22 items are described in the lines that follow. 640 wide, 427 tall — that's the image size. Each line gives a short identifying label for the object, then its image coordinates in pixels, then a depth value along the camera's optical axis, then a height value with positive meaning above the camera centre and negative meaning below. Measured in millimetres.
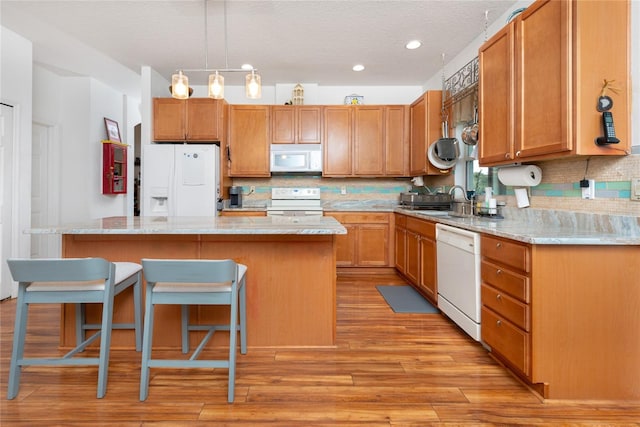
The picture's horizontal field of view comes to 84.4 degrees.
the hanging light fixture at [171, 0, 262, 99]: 2572 +936
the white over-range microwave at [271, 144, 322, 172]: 4793 +777
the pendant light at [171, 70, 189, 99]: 2582 +936
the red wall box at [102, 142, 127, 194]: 5109 +689
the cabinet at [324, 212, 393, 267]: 4598 -348
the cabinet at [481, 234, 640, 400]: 1763 -531
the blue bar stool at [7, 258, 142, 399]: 1734 -390
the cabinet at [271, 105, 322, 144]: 4797 +1224
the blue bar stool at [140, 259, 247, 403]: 1701 -385
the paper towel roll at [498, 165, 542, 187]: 2549 +287
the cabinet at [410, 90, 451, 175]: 4191 +1068
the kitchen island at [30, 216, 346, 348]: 2311 -419
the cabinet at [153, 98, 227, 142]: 4574 +1229
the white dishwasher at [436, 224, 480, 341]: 2357 -456
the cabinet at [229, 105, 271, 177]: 4777 +1056
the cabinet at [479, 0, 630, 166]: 1873 +788
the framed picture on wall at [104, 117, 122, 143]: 5248 +1278
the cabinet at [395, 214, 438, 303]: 3225 -401
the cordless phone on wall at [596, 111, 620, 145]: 1837 +436
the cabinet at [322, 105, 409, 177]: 4812 +1028
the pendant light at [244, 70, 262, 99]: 2574 +940
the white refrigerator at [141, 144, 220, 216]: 4363 +469
